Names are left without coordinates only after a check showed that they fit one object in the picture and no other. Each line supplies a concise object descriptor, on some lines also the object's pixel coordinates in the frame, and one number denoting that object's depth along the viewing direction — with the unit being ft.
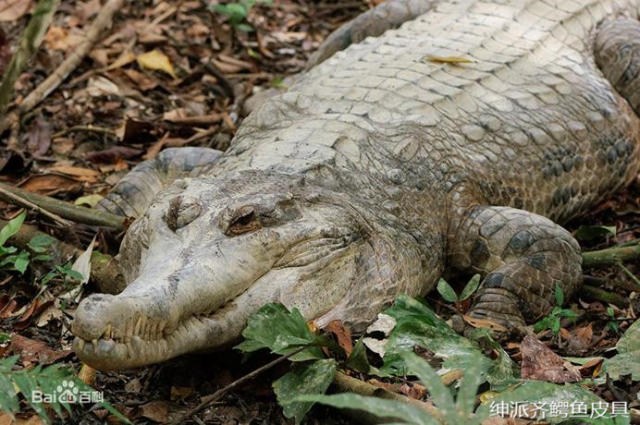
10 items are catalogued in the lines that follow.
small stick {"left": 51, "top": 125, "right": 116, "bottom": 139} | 16.89
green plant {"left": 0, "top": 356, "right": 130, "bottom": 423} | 8.26
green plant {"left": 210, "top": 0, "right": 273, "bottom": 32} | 19.77
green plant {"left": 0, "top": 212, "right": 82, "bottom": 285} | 11.76
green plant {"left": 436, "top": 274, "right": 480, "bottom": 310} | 11.28
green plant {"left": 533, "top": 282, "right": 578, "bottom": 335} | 11.22
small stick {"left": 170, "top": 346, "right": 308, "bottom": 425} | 9.14
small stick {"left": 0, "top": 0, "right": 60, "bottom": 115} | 14.07
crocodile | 9.64
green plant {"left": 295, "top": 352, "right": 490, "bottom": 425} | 7.48
